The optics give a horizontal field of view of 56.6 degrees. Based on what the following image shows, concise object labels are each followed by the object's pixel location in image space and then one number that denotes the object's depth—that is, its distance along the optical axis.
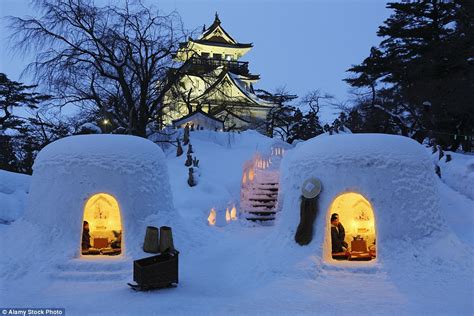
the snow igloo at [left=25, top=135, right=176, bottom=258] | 9.58
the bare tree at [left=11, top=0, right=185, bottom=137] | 14.69
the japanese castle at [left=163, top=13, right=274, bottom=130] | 29.89
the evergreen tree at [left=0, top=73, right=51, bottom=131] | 21.75
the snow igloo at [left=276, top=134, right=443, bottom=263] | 8.62
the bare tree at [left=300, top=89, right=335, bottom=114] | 29.40
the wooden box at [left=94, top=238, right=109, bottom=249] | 10.59
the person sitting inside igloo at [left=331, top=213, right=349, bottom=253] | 9.46
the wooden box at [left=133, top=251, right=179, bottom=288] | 7.74
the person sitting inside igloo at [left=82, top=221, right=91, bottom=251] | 10.16
